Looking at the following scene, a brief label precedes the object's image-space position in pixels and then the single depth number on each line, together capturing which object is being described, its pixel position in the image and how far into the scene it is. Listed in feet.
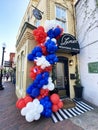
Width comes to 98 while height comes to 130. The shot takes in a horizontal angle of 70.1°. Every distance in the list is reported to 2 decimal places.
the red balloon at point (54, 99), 10.11
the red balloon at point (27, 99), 9.83
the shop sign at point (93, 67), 12.67
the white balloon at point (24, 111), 9.12
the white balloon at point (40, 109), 9.10
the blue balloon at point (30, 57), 11.40
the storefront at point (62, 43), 12.70
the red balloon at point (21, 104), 9.73
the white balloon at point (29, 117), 8.76
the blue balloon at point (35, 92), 9.94
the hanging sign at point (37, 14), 13.75
